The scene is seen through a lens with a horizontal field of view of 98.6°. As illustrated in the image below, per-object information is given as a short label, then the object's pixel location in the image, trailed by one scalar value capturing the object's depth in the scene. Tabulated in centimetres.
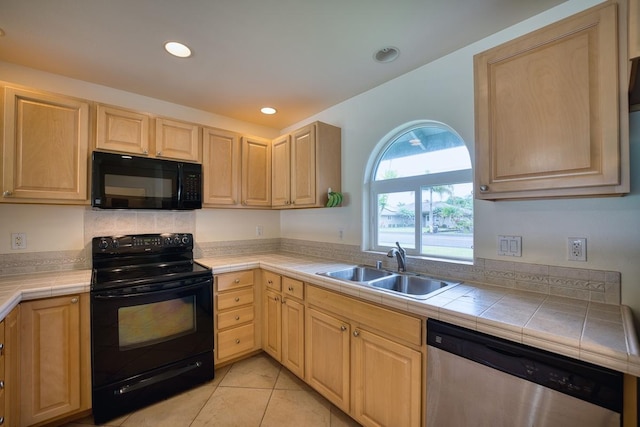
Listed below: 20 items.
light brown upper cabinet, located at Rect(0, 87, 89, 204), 173
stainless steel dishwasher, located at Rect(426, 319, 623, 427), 88
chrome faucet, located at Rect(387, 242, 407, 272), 195
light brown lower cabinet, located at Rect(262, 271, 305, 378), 207
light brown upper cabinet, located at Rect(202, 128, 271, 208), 255
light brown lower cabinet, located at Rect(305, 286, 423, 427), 136
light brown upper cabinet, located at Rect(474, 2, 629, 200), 105
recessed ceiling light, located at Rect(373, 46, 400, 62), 179
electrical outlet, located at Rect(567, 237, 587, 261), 135
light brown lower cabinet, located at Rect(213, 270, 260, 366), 227
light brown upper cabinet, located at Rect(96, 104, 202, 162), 204
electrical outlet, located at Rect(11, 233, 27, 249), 195
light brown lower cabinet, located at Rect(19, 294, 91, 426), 158
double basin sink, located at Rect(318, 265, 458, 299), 179
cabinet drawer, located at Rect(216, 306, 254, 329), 228
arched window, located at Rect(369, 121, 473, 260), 188
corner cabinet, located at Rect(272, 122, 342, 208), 243
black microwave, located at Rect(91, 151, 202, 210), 200
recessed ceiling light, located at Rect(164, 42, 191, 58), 171
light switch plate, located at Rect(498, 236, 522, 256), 154
